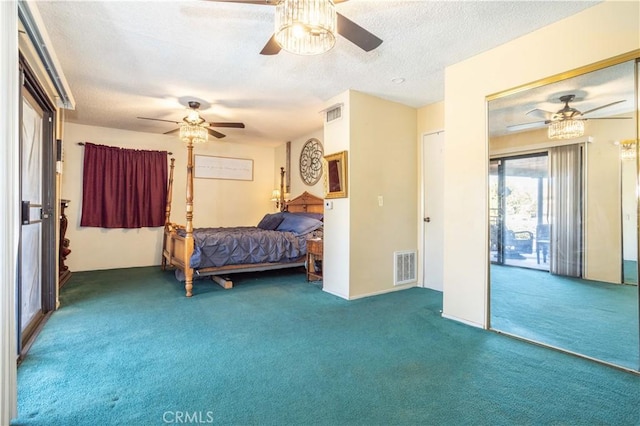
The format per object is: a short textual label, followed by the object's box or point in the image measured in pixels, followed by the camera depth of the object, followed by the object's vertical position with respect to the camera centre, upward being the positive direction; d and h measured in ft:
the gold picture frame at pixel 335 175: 12.18 +1.59
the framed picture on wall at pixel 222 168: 20.18 +3.12
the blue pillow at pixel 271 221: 17.63 -0.42
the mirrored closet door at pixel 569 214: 7.08 +0.02
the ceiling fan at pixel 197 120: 13.06 +4.03
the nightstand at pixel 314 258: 14.32 -2.12
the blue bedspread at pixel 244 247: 13.10 -1.51
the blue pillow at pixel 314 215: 16.82 -0.05
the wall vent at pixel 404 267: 13.42 -2.35
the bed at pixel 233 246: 12.83 -1.44
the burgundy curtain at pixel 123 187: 16.94 +1.50
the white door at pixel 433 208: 13.53 +0.28
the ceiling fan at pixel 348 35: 5.73 +3.81
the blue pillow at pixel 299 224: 15.88 -0.53
